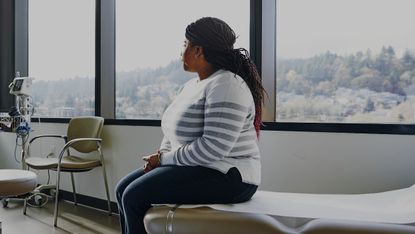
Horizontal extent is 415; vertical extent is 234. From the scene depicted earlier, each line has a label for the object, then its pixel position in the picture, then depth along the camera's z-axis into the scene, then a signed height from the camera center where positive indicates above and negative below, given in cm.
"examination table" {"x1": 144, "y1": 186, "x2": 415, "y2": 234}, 126 -36
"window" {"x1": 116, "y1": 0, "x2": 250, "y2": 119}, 311 +55
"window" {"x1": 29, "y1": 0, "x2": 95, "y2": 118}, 385 +61
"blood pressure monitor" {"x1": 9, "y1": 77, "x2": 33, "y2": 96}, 364 +25
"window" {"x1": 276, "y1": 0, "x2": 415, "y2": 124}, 209 +32
